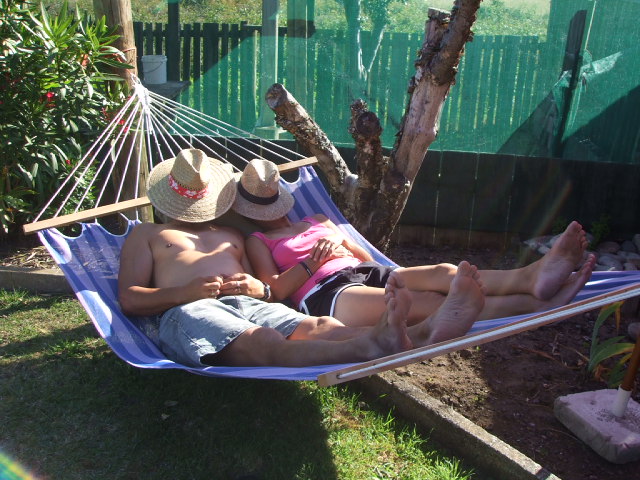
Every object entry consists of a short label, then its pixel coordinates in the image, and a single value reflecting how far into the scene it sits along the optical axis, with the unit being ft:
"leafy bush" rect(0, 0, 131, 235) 11.80
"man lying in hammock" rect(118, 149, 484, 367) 6.43
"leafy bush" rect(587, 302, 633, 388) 7.72
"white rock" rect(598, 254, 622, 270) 12.49
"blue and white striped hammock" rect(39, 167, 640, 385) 5.51
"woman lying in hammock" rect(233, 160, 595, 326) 7.14
